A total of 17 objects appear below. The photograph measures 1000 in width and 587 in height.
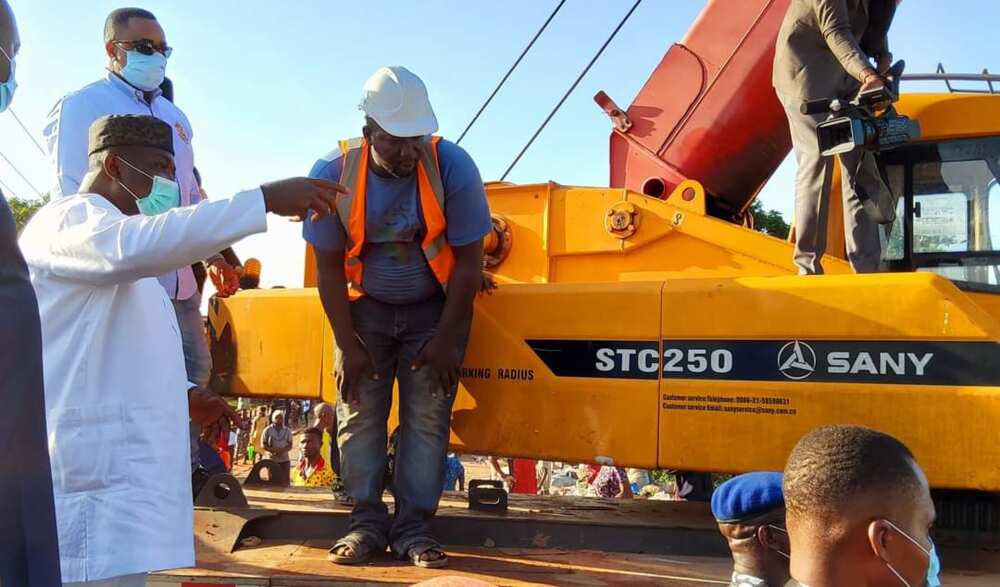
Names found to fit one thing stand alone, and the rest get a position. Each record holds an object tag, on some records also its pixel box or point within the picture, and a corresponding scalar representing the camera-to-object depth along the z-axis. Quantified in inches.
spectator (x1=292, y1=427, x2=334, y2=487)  382.6
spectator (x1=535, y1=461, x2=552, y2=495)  482.0
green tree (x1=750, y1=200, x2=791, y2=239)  818.4
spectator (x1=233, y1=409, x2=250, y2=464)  703.6
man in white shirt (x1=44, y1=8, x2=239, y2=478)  138.9
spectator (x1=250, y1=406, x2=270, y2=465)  665.6
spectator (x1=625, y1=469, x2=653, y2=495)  480.7
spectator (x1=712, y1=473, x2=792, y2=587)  78.4
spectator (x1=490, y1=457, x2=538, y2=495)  415.2
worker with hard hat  128.8
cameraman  137.5
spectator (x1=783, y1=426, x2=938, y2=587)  59.2
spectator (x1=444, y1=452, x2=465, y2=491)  404.8
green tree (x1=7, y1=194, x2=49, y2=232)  798.4
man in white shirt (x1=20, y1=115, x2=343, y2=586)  79.2
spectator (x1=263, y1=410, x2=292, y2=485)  467.8
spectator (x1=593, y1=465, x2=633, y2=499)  386.9
